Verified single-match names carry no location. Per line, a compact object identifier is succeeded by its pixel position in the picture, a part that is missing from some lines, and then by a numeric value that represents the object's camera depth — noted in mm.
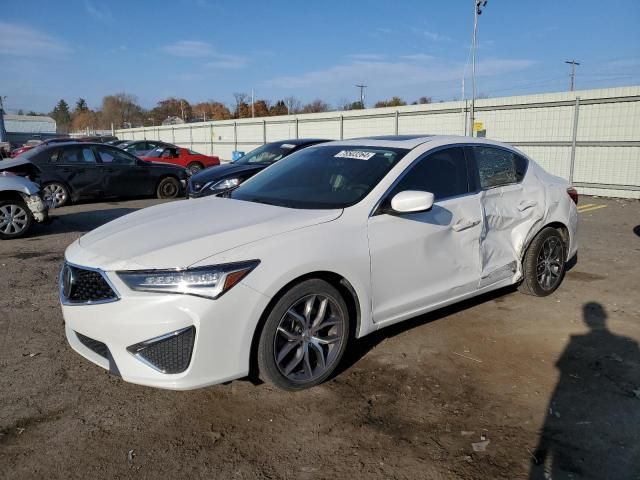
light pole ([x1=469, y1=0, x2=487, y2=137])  25109
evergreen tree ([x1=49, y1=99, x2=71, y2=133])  120625
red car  20031
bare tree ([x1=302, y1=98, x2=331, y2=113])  70250
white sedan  2848
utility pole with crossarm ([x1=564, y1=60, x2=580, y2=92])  59612
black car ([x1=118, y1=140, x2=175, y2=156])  21406
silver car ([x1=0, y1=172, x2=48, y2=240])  8234
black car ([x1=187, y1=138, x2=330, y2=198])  9453
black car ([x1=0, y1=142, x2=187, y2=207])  11609
